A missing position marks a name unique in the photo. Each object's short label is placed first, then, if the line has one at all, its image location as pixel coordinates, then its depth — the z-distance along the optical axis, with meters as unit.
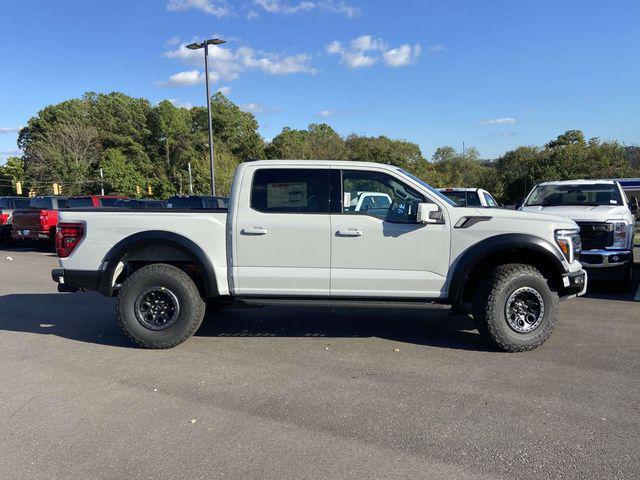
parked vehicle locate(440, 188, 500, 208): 11.49
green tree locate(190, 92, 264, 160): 64.56
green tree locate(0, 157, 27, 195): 65.00
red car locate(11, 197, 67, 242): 15.34
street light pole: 20.69
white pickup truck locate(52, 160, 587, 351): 5.24
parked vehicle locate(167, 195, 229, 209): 17.20
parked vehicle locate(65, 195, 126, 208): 17.59
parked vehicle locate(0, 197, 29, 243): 17.88
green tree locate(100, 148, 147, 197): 54.75
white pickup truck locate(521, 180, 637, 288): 8.18
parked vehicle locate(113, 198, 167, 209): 17.57
